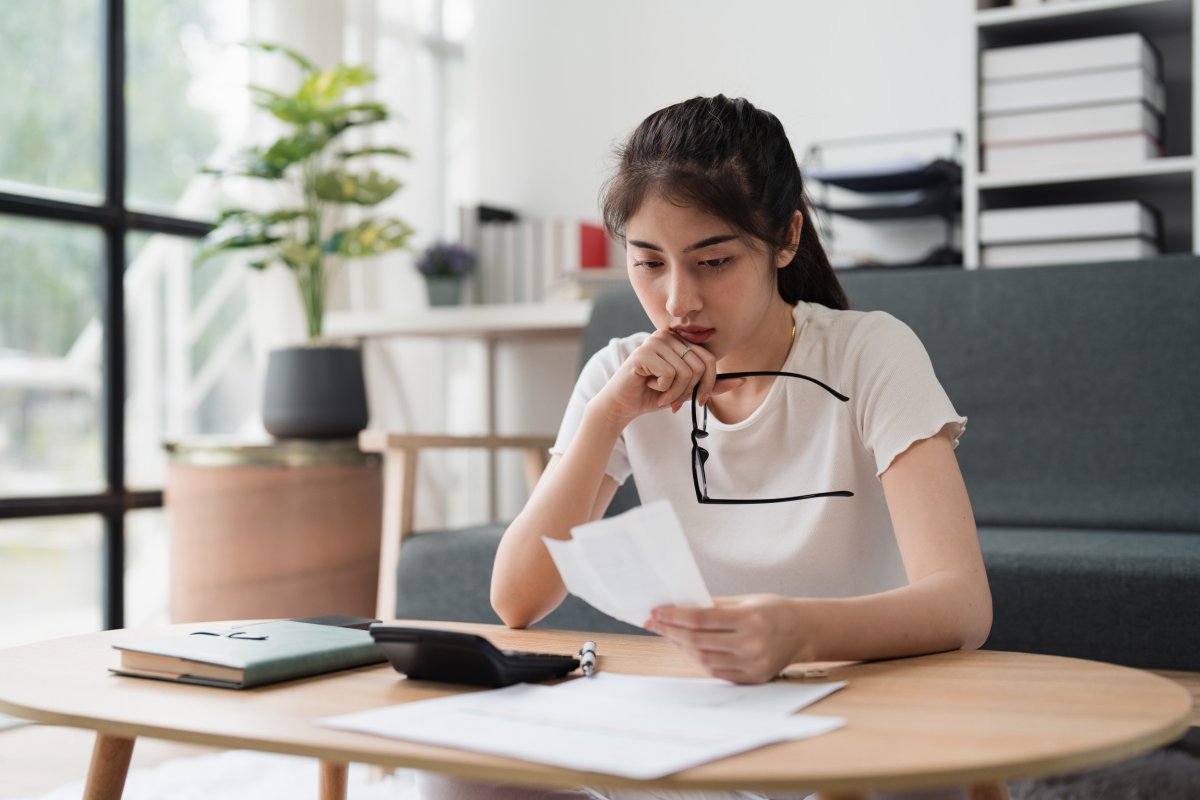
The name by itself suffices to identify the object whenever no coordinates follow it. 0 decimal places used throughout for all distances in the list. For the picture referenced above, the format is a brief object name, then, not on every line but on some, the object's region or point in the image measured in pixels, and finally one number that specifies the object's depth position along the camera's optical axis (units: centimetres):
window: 286
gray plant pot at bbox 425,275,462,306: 333
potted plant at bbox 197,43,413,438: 269
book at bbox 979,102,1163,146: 253
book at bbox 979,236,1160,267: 252
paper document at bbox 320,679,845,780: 65
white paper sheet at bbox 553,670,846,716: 77
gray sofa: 213
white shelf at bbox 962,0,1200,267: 260
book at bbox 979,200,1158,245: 250
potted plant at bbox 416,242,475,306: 334
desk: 294
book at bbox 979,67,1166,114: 251
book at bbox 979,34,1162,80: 250
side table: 257
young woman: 118
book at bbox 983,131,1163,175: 254
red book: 333
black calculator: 86
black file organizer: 277
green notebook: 89
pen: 91
